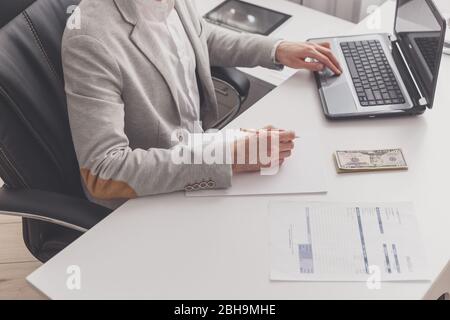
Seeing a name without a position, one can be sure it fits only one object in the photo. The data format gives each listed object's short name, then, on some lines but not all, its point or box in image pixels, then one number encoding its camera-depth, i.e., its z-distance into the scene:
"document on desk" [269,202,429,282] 0.95
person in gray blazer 1.07
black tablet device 1.77
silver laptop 1.21
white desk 0.93
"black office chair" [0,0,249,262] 1.11
